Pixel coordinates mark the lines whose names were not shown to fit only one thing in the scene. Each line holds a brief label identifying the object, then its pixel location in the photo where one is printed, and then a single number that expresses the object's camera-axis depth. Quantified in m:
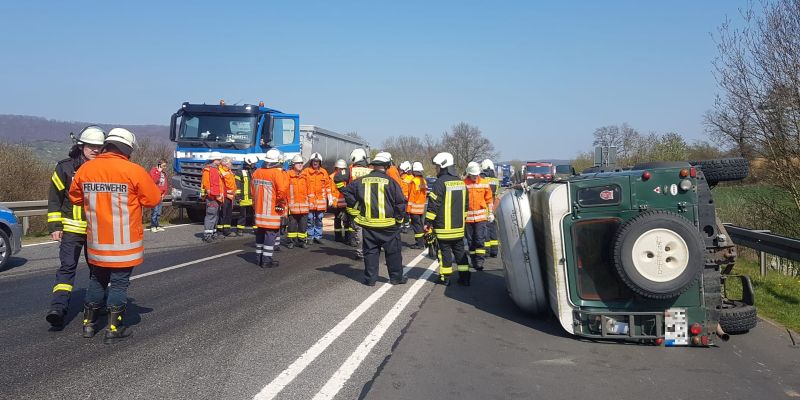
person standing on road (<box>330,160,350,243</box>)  13.14
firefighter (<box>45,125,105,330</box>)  5.71
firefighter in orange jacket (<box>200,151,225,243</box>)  12.70
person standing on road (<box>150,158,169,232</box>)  15.23
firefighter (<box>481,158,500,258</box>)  11.43
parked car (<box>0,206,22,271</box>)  9.03
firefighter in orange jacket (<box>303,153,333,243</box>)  12.75
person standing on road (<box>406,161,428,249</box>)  12.23
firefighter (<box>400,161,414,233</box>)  12.71
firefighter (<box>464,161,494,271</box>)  9.44
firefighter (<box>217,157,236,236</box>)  13.24
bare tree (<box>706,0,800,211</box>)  11.84
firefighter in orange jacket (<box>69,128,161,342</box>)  5.09
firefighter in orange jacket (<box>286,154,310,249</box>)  11.90
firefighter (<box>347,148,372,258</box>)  11.90
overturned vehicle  5.09
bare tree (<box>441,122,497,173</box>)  77.56
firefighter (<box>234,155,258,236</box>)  13.88
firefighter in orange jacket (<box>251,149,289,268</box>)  9.25
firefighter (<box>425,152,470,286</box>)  8.09
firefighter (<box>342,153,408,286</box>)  8.05
